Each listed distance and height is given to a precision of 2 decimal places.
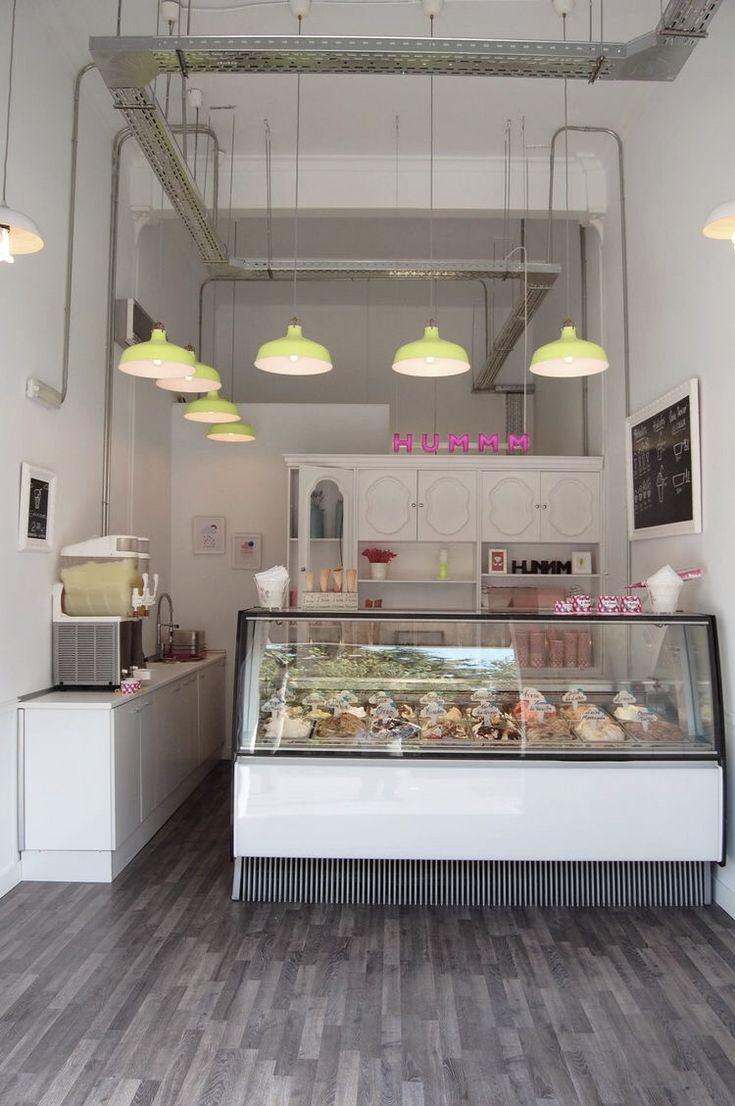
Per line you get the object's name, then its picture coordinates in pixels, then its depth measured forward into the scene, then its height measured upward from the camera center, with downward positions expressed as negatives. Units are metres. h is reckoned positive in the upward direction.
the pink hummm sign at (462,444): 6.68 +1.29
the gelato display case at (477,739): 3.72 -0.70
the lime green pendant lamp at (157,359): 4.06 +1.22
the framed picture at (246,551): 7.38 +0.40
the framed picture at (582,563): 6.56 +0.27
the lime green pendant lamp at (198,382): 4.81 +1.33
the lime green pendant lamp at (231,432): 6.30 +1.30
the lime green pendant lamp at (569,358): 3.96 +1.22
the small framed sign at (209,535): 7.36 +0.55
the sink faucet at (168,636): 6.48 -0.36
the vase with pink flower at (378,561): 6.74 +0.29
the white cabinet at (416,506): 6.58 +0.74
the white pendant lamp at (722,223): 2.91 +1.40
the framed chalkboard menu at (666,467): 4.28 +0.78
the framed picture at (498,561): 6.69 +0.29
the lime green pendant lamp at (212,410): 5.61 +1.31
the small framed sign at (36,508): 4.17 +0.47
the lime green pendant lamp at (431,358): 3.97 +1.21
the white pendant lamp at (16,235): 2.90 +1.36
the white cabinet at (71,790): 4.07 -1.01
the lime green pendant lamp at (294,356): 3.95 +1.21
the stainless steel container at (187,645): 6.50 -0.42
